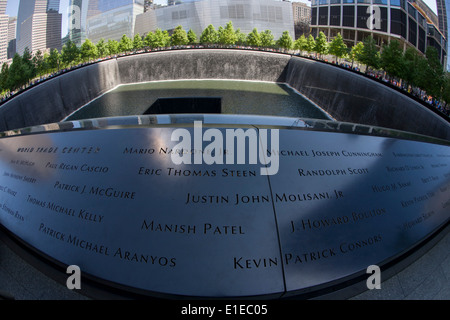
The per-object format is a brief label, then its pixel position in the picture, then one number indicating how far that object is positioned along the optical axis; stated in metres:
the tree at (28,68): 25.11
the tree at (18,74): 24.07
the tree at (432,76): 14.78
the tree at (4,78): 23.56
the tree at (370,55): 24.55
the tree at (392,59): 20.67
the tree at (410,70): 17.61
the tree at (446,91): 13.24
